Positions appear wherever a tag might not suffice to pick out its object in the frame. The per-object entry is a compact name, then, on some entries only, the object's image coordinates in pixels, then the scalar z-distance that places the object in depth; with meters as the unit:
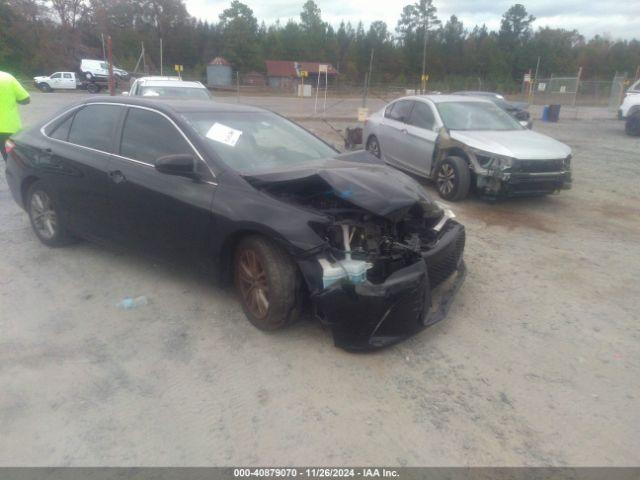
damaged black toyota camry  3.27
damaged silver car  6.85
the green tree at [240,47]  64.31
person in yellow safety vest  6.26
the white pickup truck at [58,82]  36.50
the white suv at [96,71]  38.37
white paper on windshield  4.03
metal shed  45.72
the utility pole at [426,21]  68.97
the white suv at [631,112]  16.86
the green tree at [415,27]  69.56
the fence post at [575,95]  28.82
